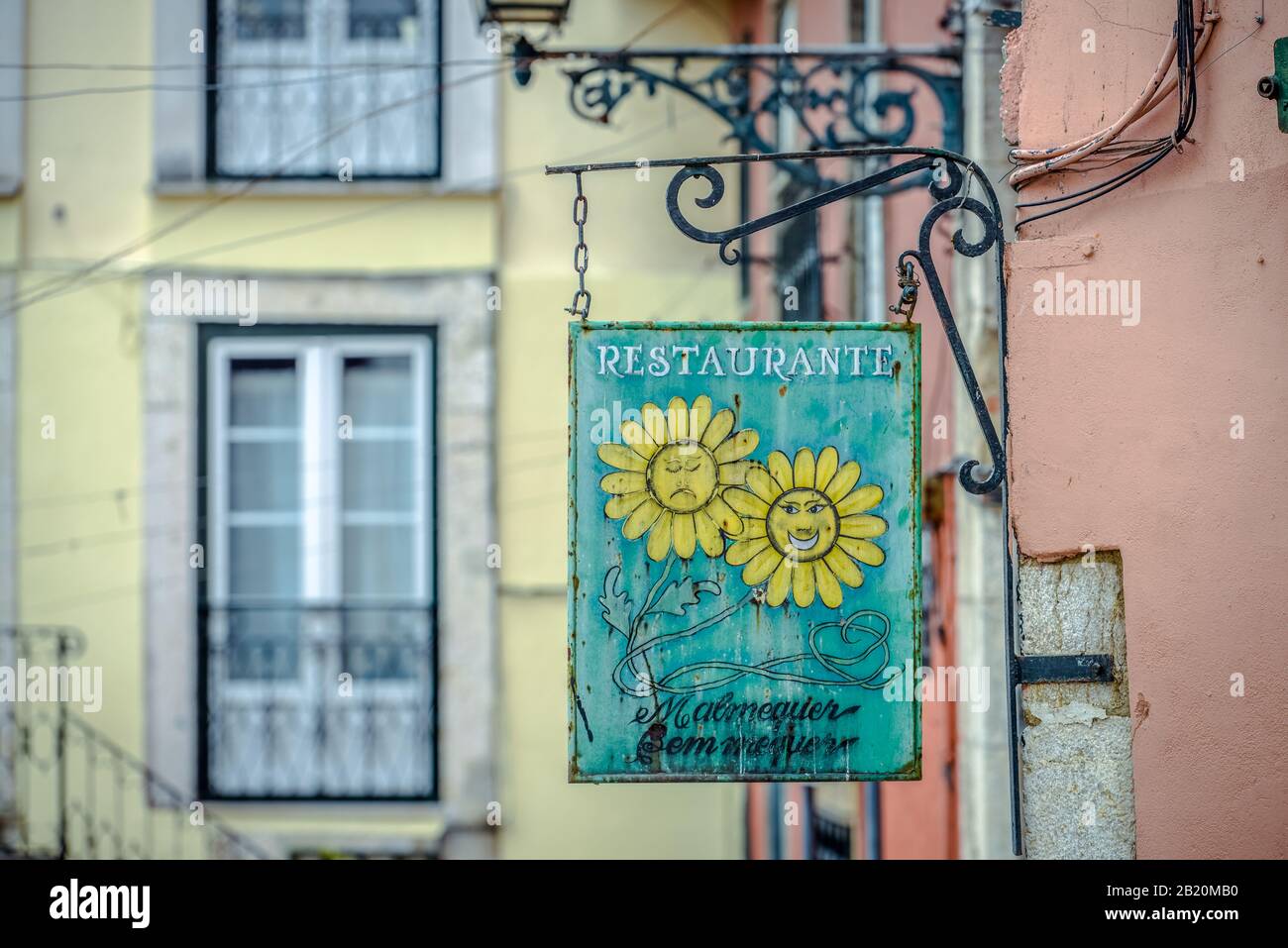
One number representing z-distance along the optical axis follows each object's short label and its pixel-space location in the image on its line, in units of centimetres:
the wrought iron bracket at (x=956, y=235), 465
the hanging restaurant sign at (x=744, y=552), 457
